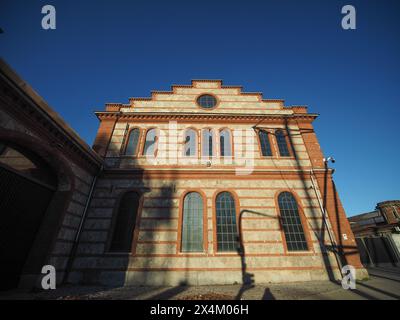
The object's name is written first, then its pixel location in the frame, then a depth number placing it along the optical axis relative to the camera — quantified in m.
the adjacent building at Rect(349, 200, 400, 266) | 15.50
